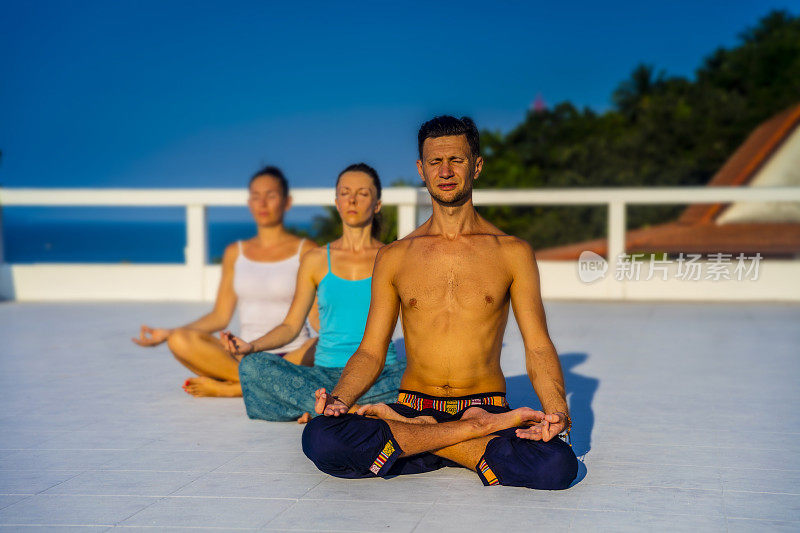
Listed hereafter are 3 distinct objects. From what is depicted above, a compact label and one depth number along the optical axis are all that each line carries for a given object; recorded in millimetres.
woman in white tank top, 4809
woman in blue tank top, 4262
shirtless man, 3186
